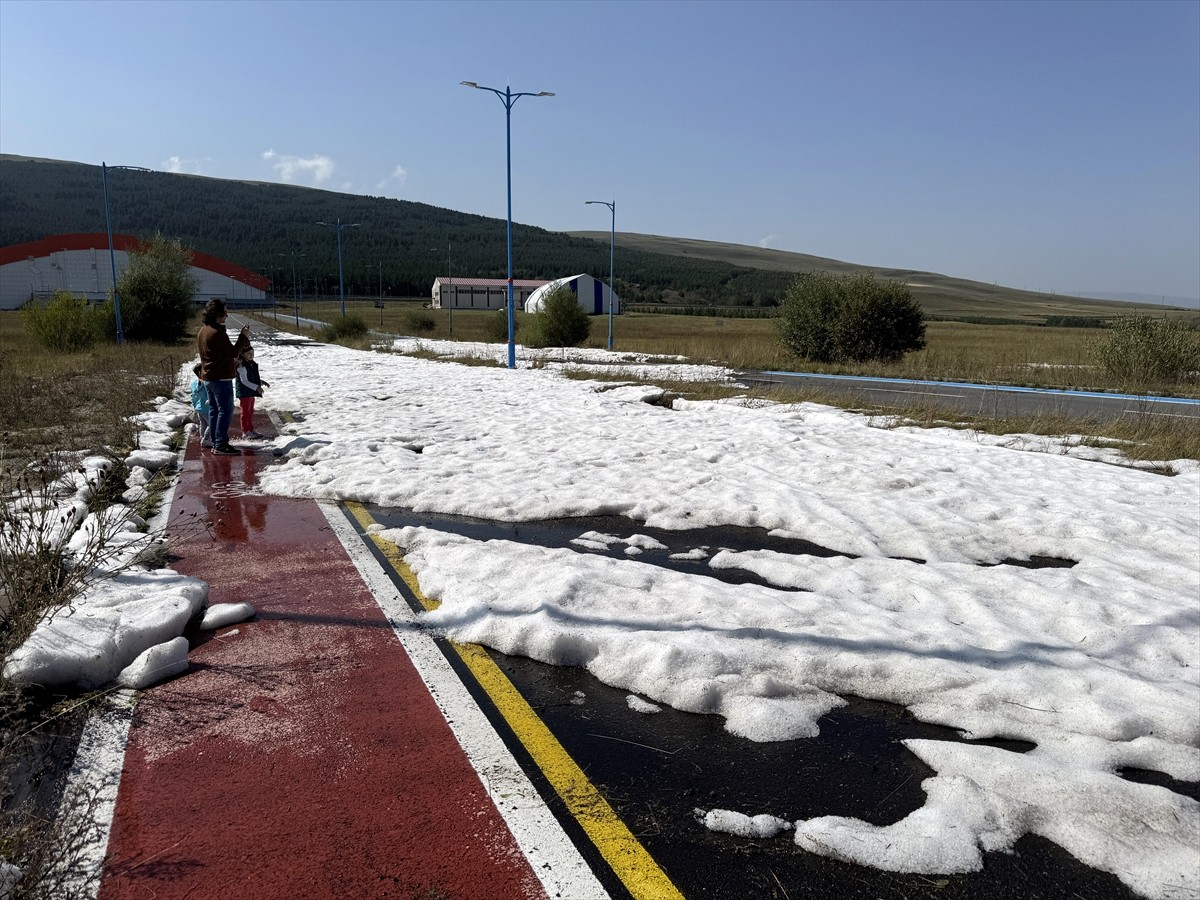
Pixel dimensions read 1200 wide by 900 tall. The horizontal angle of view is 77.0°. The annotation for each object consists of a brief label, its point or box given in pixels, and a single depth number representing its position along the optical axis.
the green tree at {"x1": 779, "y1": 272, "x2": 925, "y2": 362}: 26.56
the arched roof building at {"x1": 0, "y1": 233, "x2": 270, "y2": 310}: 93.94
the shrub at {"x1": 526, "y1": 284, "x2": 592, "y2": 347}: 40.59
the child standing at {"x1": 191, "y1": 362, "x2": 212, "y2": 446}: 10.33
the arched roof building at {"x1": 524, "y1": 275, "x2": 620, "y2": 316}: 119.01
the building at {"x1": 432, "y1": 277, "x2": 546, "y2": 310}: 137.75
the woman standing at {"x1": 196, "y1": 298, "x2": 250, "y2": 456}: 9.86
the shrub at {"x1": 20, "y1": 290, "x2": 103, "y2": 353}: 34.56
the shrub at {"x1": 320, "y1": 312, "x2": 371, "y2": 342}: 47.41
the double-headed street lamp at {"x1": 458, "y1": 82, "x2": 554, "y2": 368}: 26.55
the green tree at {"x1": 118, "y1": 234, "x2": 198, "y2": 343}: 41.88
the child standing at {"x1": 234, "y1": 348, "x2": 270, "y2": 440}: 11.53
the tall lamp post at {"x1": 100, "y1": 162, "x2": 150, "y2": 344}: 36.30
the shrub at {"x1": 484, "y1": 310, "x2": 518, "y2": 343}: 50.62
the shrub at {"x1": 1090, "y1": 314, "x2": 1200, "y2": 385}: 20.05
